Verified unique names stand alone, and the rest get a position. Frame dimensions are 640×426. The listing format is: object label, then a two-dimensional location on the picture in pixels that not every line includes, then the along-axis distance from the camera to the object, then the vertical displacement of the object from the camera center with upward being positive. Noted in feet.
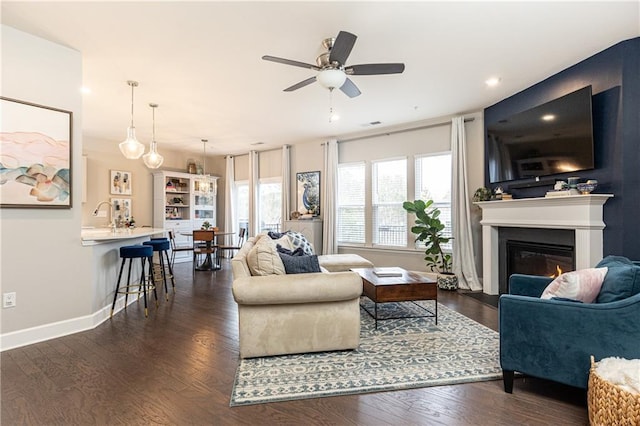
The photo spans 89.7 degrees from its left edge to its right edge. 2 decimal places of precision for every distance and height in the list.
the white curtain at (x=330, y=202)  21.68 +1.03
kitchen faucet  22.82 +0.45
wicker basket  5.01 -3.07
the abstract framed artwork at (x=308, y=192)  23.02 +1.82
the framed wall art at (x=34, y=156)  9.29 +1.92
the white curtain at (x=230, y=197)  28.02 +1.81
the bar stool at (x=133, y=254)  12.30 -1.38
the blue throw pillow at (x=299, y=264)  9.41 -1.39
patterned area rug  7.06 -3.74
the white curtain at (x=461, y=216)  16.58 +0.03
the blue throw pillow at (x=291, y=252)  10.31 -1.11
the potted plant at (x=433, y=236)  16.28 -0.99
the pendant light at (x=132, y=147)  13.50 +2.99
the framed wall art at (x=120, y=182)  23.02 +2.61
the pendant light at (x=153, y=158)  15.89 +3.02
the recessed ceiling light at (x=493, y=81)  12.79 +5.49
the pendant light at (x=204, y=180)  24.88 +3.14
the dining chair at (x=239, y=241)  23.37 -2.03
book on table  12.13 -2.15
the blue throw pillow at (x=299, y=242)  13.61 -1.07
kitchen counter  10.91 -0.66
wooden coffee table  10.61 -2.43
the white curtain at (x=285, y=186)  24.26 +2.39
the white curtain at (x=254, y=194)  26.37 +1.95
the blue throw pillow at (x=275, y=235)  13.09 -0.74
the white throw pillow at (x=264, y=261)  9.02 -1.25
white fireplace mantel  10.76 -0.15
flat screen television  11.25 +3.05
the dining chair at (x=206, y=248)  20.71 -2.08
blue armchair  5.99 -2.27
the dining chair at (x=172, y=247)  21.13 -2.04
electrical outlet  9.25 -2.35
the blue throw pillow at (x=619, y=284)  6.25 -1.34
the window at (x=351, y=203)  21.35 +0.98
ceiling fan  8.64 +4.31
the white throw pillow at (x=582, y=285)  6.66 -1.45
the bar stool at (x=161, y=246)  14.65 -1.27
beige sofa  8.31 -2.51
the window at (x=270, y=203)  25.87 +1.18
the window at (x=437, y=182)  17.98 +1.99
